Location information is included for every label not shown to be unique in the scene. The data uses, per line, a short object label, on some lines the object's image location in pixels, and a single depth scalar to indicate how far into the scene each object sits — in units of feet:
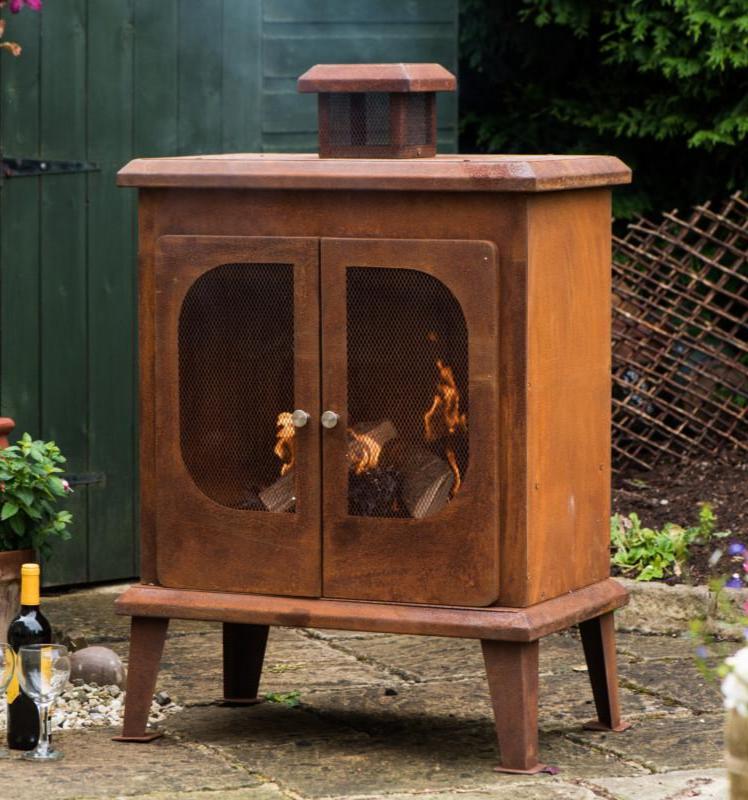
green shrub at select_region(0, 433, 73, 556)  20.40
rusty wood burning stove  17.28
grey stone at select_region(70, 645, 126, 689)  20.51
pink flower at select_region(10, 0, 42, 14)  22.76
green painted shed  25.06
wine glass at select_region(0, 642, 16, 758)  17.79
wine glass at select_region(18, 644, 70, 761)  17.48
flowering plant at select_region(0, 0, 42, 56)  22.82
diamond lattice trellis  29.17
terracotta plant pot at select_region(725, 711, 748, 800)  13.30
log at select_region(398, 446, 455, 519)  17.66
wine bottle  18.08
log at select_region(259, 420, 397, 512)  17.77
